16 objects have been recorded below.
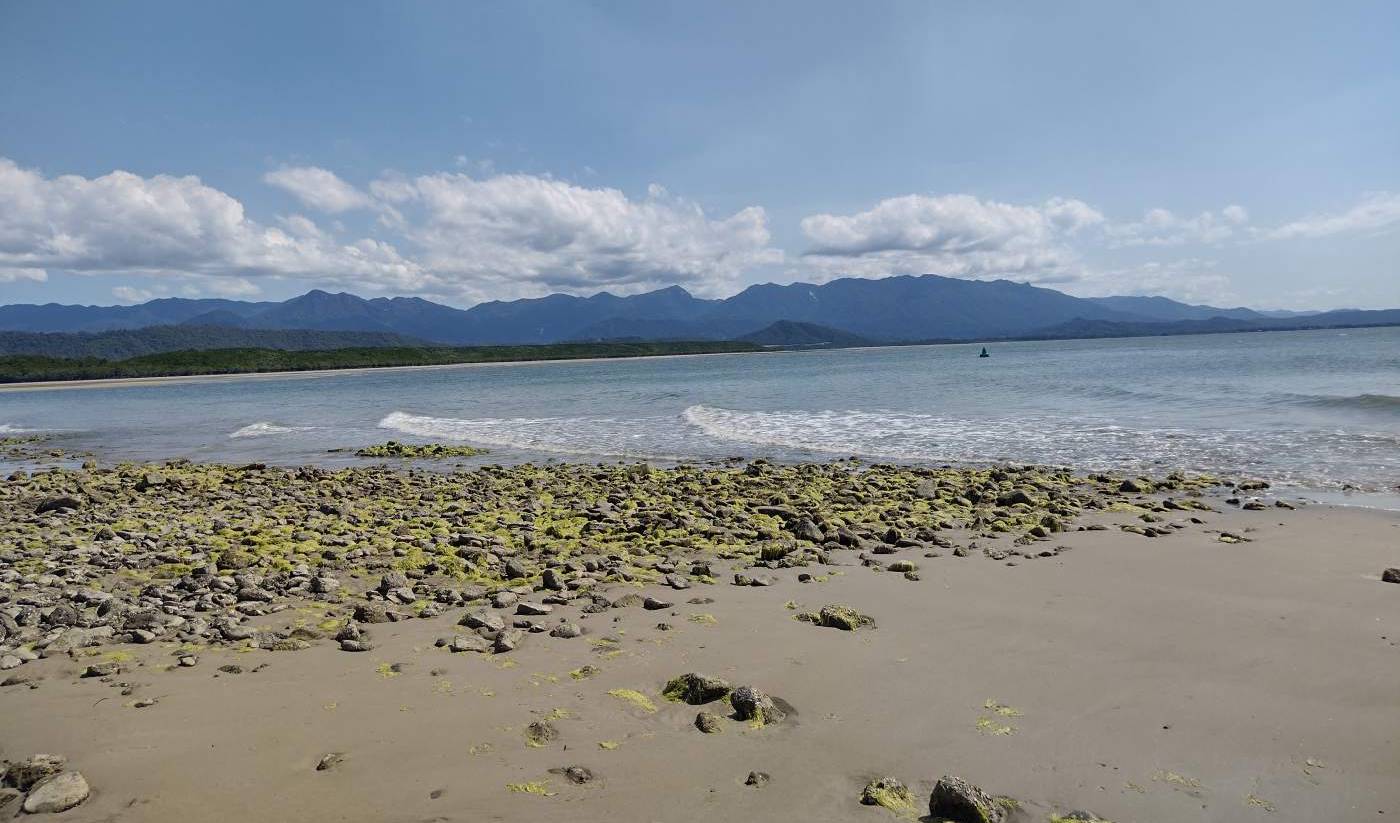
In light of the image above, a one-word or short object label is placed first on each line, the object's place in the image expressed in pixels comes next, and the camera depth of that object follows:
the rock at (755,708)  5.29
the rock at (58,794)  4.23
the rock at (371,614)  7.70
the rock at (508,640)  6.68
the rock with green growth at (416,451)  25.05
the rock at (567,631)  7.06
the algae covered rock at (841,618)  7.21
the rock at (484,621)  7.25
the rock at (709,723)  5.14
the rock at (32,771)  4.52
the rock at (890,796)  4.27
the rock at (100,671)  6.19
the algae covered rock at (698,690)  5.61
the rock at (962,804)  4.11
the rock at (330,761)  4.68
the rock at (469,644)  6.68
